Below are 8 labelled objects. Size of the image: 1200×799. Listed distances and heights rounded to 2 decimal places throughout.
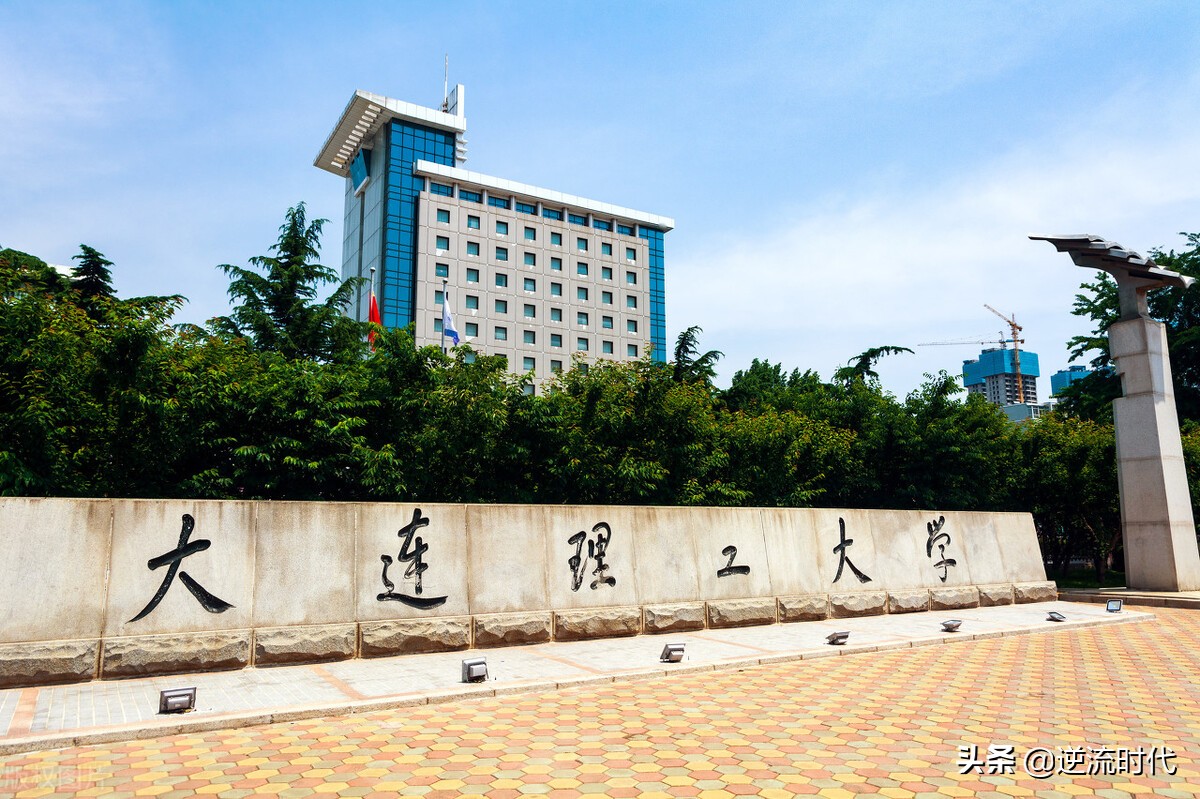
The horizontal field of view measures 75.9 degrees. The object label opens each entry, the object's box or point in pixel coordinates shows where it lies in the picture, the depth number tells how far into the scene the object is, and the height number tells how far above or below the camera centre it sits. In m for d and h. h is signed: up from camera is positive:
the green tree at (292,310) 21.66 +5.60
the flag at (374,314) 25.45 +6.42
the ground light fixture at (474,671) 7.16 -1.57
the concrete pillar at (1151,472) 16.58 +0.36
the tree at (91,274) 21.84 +6.67
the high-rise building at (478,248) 57.22 +20.03
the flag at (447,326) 24.07 +5.68
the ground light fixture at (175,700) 5.92 -1.47
